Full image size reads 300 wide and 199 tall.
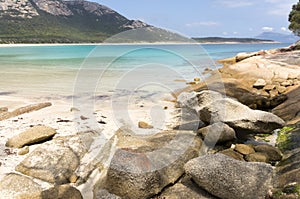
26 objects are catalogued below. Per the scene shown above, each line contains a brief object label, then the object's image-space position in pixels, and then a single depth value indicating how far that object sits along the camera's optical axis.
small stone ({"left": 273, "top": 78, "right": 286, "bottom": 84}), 11.72
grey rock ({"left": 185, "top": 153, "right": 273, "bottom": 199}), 3.96
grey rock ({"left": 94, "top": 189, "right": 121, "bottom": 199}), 4.14
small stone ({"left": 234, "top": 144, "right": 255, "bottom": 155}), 5.76
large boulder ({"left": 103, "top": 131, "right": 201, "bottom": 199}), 4.15
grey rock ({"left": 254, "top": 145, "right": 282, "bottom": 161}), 5.48
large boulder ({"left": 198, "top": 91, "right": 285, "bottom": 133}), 6.89
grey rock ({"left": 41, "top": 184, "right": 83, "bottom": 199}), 4.10
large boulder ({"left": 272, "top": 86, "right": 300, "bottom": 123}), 7.80
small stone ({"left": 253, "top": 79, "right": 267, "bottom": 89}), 11.45
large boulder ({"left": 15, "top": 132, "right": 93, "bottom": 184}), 4.81
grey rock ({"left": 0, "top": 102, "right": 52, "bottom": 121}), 8.31
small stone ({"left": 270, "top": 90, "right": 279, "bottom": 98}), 10.77
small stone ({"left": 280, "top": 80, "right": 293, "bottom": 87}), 11.32
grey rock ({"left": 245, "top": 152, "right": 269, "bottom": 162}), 5.40
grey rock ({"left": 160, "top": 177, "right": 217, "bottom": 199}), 4.22
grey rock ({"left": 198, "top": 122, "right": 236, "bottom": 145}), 6.10
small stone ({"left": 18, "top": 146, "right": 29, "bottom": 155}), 5.50
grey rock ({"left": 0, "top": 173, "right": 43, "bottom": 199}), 4.10
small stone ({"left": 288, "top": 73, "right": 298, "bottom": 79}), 11.93
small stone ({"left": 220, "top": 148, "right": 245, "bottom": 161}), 5.53
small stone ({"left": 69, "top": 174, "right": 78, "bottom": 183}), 4.82
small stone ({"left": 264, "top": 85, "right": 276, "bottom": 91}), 11.19
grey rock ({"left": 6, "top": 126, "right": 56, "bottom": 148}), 5.85
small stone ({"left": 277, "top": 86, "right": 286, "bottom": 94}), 10.92
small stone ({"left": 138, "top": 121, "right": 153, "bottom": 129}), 7.88
